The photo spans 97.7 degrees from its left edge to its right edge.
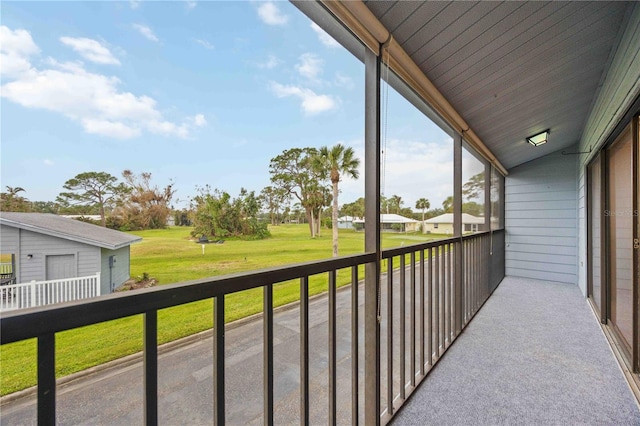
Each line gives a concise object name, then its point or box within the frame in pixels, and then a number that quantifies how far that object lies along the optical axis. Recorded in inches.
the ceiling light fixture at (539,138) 143.3
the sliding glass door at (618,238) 81.5
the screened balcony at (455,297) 32.8
